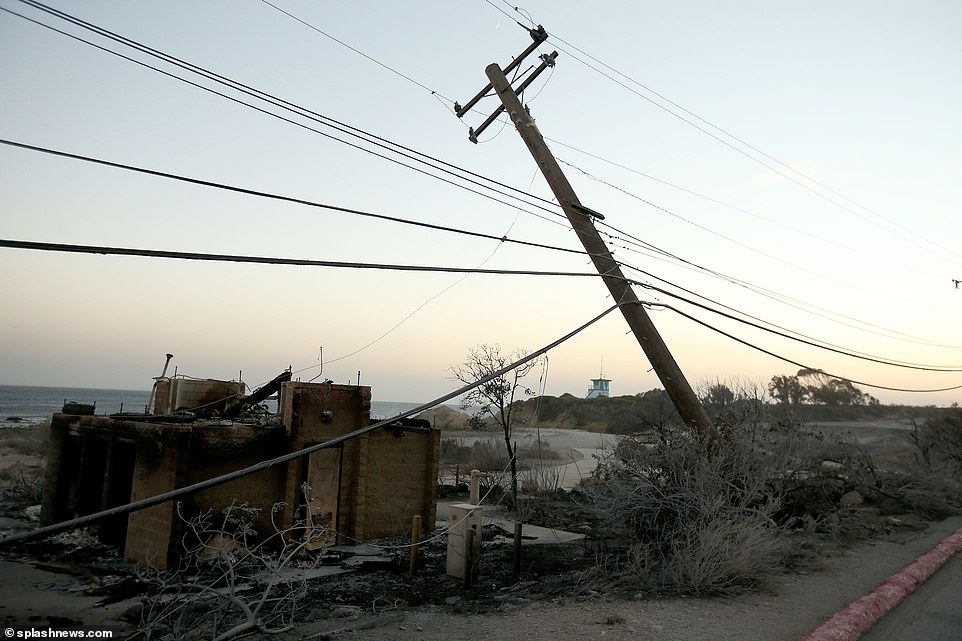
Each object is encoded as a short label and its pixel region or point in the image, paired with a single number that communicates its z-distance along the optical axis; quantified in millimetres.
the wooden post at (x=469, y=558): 11492
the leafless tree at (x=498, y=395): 23741
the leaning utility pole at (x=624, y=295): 11289
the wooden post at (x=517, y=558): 12102
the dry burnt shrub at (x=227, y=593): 6555
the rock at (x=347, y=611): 9445
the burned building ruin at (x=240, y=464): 13852
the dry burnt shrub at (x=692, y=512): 9578
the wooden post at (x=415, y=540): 11913
